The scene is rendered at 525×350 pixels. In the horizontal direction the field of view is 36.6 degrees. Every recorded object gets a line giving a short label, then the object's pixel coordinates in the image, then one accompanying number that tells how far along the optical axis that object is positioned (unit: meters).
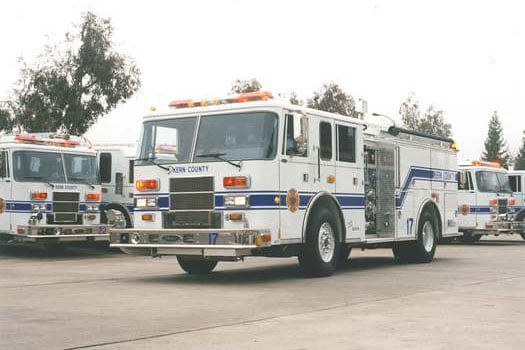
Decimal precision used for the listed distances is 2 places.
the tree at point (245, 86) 49.14
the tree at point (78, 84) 40.41
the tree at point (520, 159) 110.31
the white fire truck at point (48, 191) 18.39
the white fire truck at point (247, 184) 11.67
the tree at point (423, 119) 59.59
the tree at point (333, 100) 50.47
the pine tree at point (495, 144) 108.19
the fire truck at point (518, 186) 27.52
